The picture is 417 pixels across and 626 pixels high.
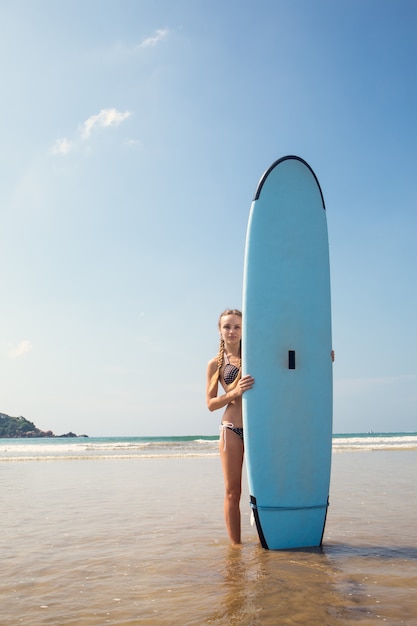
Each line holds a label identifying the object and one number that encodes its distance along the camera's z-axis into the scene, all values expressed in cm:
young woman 358
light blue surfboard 351
